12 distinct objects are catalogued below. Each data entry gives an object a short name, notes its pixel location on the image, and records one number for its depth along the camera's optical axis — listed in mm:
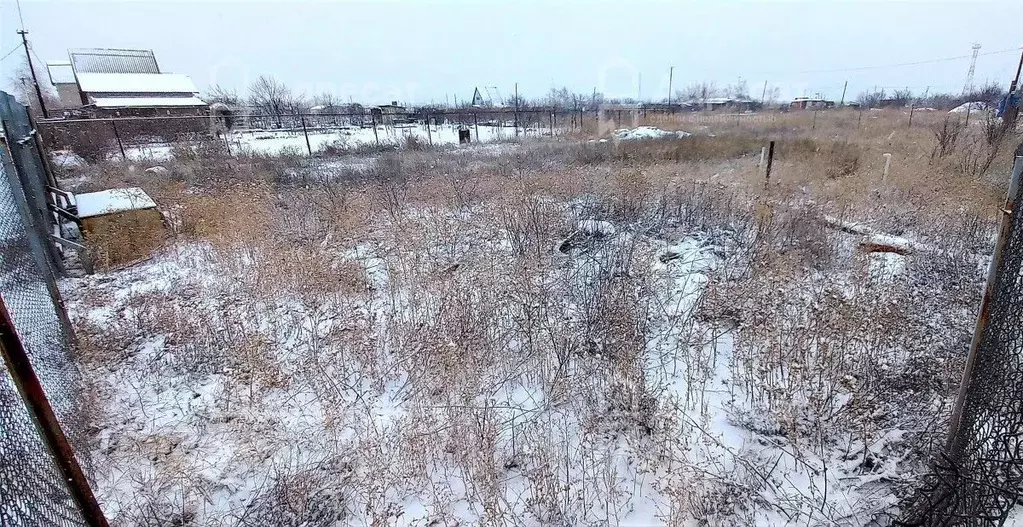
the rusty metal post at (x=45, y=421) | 1566
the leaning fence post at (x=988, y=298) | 1778
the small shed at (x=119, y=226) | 5926
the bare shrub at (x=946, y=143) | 10234
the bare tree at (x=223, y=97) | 37362
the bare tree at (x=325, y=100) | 50588
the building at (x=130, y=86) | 26125
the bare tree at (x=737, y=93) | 68750
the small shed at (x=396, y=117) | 27309
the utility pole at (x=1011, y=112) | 10320
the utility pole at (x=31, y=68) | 19747
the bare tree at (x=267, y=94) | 38444
